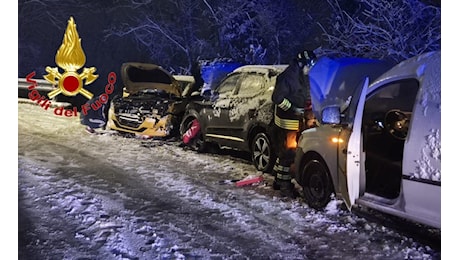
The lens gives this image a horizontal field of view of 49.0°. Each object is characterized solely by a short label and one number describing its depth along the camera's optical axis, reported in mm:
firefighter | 3883
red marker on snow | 4148
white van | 3115
